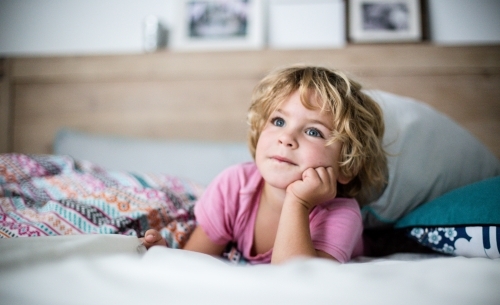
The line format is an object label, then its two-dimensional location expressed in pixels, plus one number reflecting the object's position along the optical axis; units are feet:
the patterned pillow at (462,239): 2.41
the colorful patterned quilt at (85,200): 2.49
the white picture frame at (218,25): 5.51
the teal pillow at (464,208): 2.46
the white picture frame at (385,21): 5.30
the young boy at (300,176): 2.44
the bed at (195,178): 1.35
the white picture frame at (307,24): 5.32
